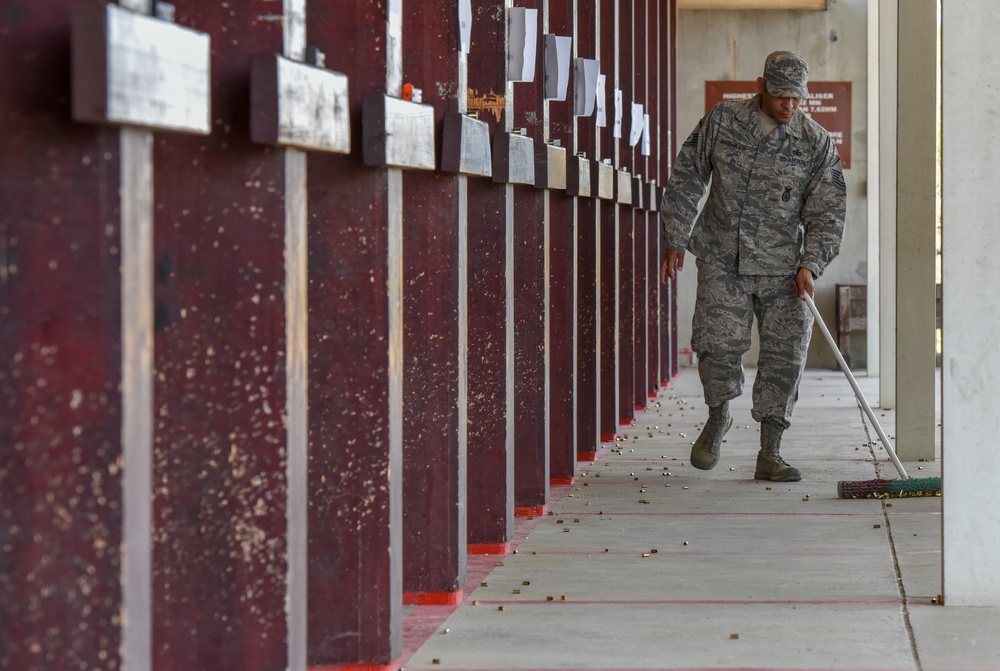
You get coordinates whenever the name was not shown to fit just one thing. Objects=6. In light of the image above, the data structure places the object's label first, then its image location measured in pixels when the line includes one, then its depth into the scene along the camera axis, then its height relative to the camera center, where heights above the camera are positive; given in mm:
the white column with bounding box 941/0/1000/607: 7496 +57
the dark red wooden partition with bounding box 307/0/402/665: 6445 -107
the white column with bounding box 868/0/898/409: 18641 +734
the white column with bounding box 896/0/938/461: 13328 +512
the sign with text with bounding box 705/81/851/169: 27281 +1949
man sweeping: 12750 +384
